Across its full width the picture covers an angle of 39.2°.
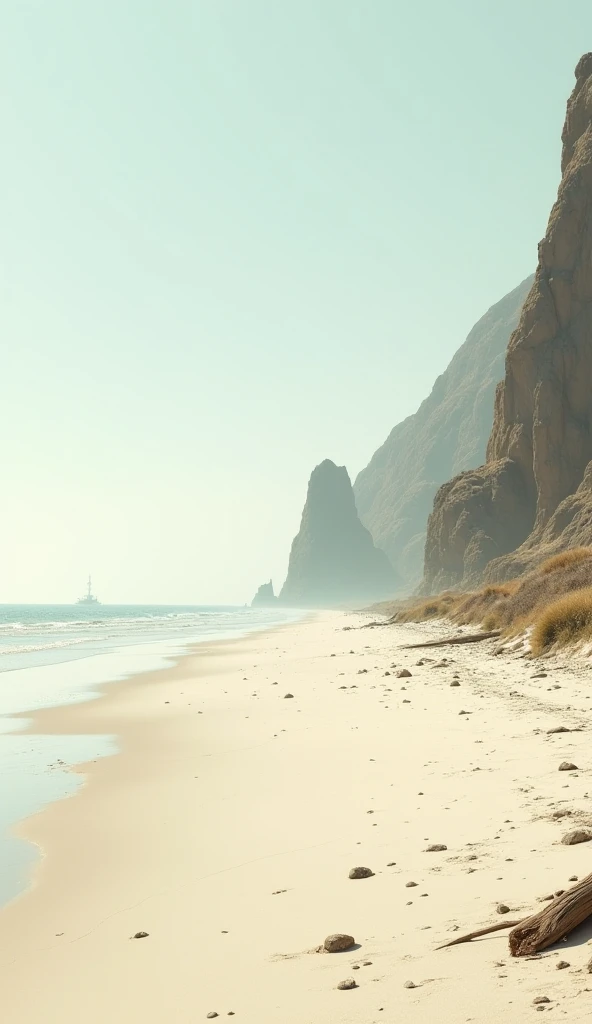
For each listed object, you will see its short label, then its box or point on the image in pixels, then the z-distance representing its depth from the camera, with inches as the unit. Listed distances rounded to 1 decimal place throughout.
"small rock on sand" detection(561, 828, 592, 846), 179.9
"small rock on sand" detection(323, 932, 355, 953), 147.6
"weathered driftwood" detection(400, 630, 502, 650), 884.6
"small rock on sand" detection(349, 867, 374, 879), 188.7
